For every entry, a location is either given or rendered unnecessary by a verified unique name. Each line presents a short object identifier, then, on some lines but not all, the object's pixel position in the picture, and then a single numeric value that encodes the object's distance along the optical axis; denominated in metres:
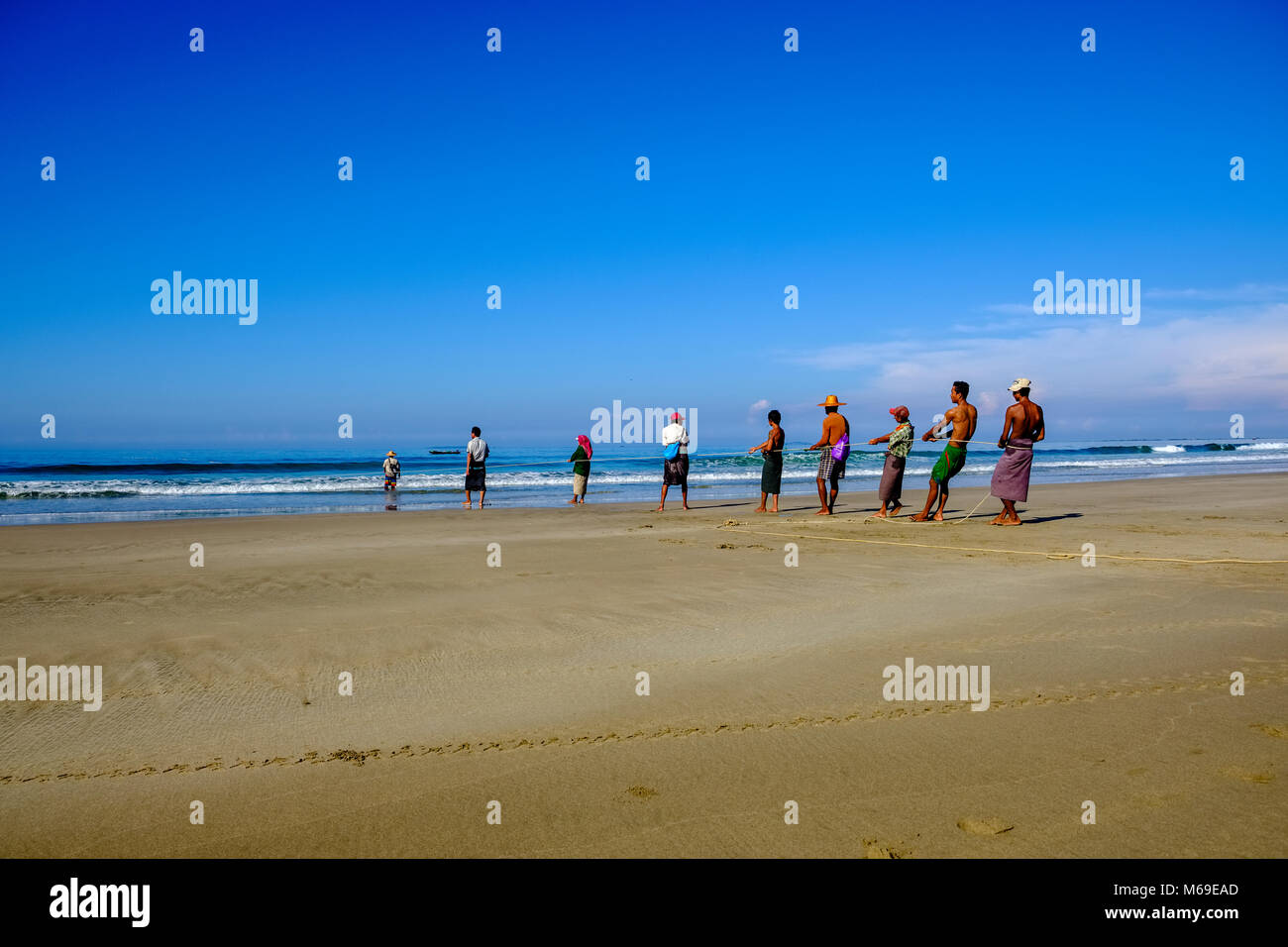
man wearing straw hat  14.50
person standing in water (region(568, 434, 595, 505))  19.52
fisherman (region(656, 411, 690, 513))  16.41
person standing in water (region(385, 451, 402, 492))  25.17
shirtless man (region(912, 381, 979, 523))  12.59
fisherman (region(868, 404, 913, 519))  13.55
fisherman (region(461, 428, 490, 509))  18.34
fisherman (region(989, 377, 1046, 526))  12.01
